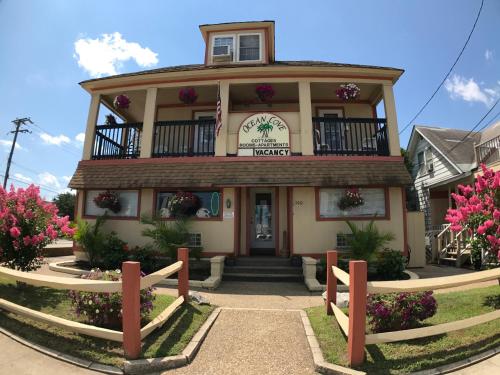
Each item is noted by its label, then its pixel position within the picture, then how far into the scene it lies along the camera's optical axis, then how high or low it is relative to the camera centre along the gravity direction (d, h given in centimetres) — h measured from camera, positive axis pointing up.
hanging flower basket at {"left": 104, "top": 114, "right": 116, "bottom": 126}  1255 +466
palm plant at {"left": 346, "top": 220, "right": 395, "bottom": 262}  940 +16
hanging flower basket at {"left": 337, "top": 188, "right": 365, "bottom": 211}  1027 +150
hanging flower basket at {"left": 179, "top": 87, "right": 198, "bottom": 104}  1151 +517
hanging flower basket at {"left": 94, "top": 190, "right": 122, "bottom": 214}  1106 +145
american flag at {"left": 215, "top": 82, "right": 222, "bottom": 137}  1091 +412
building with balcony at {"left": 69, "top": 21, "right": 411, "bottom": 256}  1049 +282
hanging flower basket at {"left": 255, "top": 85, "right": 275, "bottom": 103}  1129 +521
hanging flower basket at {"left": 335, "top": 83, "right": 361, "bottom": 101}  1090 +506
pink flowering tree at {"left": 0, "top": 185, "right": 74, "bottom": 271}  660 +33
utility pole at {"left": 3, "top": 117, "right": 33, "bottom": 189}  3148 +1120
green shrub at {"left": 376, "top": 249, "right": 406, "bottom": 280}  948 -47
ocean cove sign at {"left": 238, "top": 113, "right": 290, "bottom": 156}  1098 +365
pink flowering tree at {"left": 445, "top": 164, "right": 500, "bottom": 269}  591 +63
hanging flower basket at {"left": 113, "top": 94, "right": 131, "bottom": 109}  1195 +509
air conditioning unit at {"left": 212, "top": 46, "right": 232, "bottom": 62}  1275 +736
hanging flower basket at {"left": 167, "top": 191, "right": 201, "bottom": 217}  1061 +132
